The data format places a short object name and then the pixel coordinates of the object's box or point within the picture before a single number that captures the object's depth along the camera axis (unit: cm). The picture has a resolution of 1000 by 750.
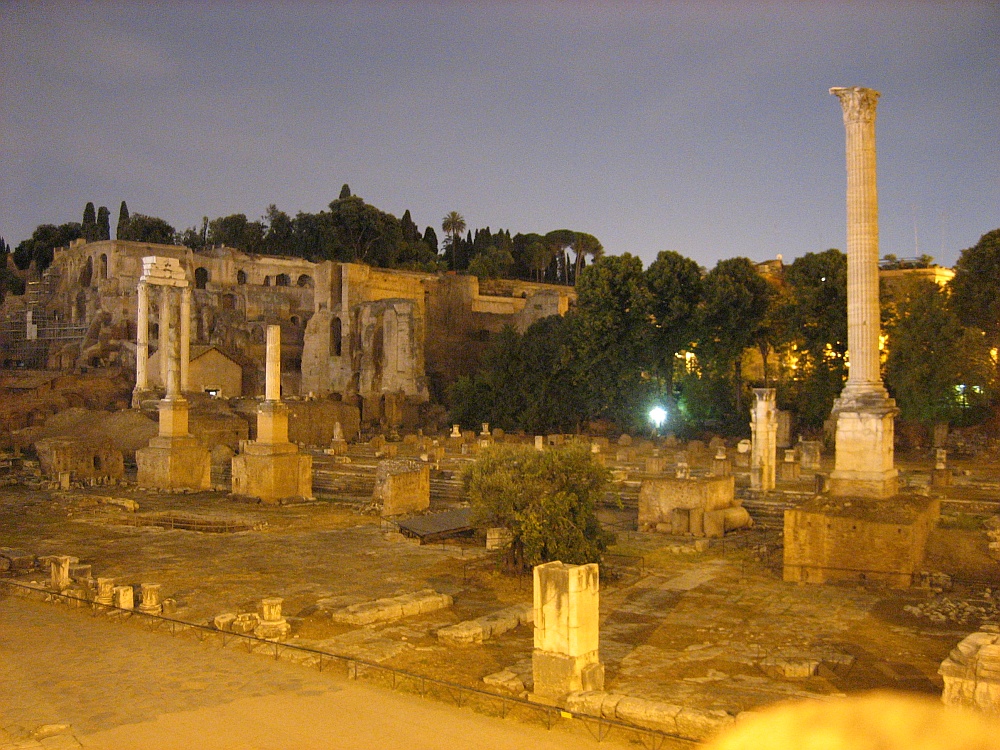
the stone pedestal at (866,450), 1641
